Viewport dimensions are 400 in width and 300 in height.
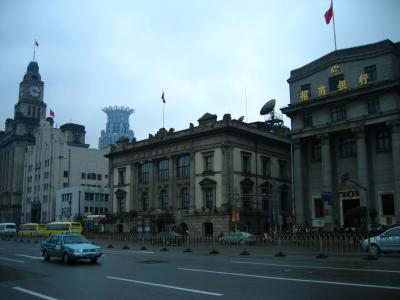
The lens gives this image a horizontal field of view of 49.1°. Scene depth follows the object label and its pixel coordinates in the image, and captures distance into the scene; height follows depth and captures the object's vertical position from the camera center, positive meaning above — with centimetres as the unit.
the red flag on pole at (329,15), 4603 +2082
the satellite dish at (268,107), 7244 +1789
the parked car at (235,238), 4294 -218
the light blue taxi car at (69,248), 2069 -148
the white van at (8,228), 8275 -187
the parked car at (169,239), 4381 -228
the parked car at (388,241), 2373 -148
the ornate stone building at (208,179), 5762 +537
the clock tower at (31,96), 13650 +3826
